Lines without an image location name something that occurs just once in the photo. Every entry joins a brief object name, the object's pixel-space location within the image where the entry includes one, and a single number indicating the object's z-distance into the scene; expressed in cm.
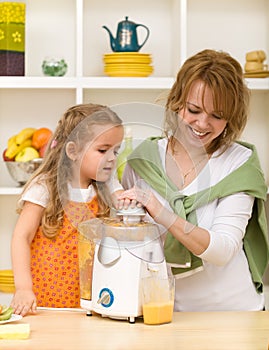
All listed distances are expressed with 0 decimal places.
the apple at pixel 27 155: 393
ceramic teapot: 391
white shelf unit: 424
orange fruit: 397
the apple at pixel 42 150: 396
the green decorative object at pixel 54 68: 398
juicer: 209
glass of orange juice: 212
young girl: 204
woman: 223
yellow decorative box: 388
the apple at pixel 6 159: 399
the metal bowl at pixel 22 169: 392
